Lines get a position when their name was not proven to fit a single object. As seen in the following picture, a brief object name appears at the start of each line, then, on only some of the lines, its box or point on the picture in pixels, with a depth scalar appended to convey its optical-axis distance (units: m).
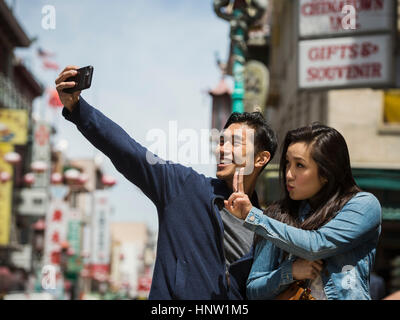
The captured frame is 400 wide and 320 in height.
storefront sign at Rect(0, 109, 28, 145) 29.44
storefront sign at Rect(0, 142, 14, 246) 33.31
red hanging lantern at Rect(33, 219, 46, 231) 48.19
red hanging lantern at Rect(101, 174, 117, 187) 34.38
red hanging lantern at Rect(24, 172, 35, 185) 41.41
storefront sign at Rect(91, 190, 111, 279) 70.44
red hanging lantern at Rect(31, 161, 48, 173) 38.28
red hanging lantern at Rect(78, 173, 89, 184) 41.09
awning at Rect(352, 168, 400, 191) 11.29
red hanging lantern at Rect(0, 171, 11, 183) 32.38
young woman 2.52
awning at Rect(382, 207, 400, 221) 11.06
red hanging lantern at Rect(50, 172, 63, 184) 43.84
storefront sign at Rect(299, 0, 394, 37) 10.87
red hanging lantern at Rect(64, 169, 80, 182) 40.34
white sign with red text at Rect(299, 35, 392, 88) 11.03
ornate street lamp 7.71
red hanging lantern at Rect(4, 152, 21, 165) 31.14
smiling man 2.87
